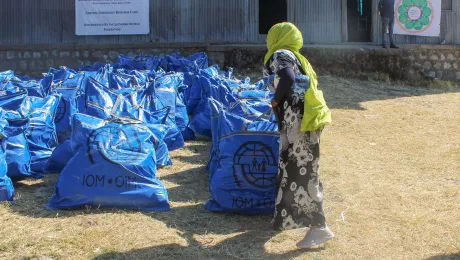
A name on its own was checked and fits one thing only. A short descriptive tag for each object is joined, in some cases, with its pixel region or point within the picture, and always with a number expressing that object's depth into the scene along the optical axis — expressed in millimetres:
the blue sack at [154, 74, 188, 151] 6547
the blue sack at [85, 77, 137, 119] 5922
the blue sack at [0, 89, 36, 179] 4895
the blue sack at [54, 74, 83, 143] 6285
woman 3779
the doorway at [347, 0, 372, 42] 16156
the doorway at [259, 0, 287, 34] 16469
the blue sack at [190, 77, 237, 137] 6830
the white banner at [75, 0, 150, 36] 13562
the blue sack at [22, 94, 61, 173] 5430
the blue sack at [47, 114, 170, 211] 4320
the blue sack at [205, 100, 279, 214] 4355
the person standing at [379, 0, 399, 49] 12969
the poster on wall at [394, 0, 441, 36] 13773
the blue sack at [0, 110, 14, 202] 4453
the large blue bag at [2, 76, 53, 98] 6512
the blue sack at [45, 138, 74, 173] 5316
